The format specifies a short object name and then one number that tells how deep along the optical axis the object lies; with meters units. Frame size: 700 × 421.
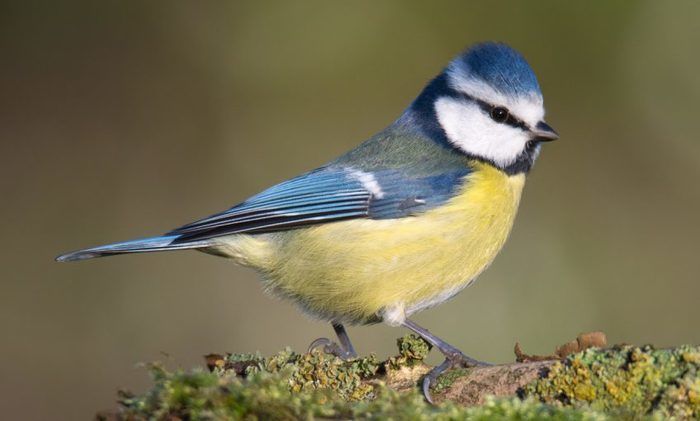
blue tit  2.02
